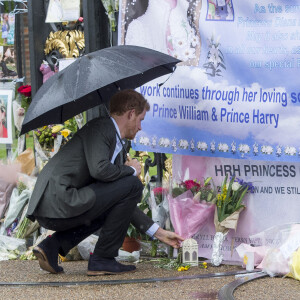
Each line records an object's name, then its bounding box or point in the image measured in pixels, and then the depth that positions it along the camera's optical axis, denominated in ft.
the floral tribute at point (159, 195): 32.33
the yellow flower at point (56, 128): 35.87
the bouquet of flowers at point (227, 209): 29.94
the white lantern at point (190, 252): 29.88
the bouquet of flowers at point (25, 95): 38.08
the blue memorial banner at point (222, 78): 28.81
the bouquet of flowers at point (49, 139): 36.16
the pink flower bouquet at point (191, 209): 30.43
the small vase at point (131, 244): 32.20
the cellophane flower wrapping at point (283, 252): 26.96
